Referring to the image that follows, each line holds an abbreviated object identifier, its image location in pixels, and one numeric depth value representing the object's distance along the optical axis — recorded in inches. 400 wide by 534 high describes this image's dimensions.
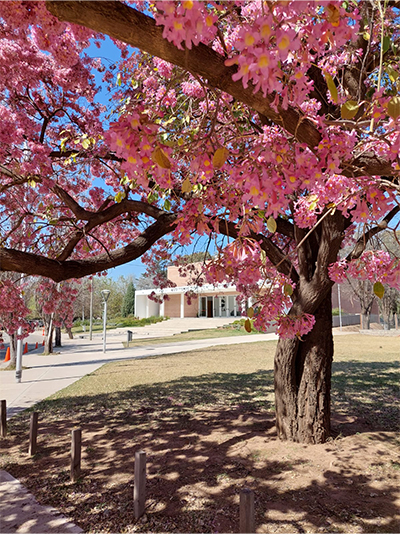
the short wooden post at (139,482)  133.4
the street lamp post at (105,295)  779.4
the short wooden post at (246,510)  99.3
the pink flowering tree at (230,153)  70.9
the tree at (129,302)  2276.1
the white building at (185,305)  1633.9
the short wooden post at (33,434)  204.1
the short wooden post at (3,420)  235.7
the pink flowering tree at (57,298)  352.2
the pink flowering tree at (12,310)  278.0
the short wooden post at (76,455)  168.6
